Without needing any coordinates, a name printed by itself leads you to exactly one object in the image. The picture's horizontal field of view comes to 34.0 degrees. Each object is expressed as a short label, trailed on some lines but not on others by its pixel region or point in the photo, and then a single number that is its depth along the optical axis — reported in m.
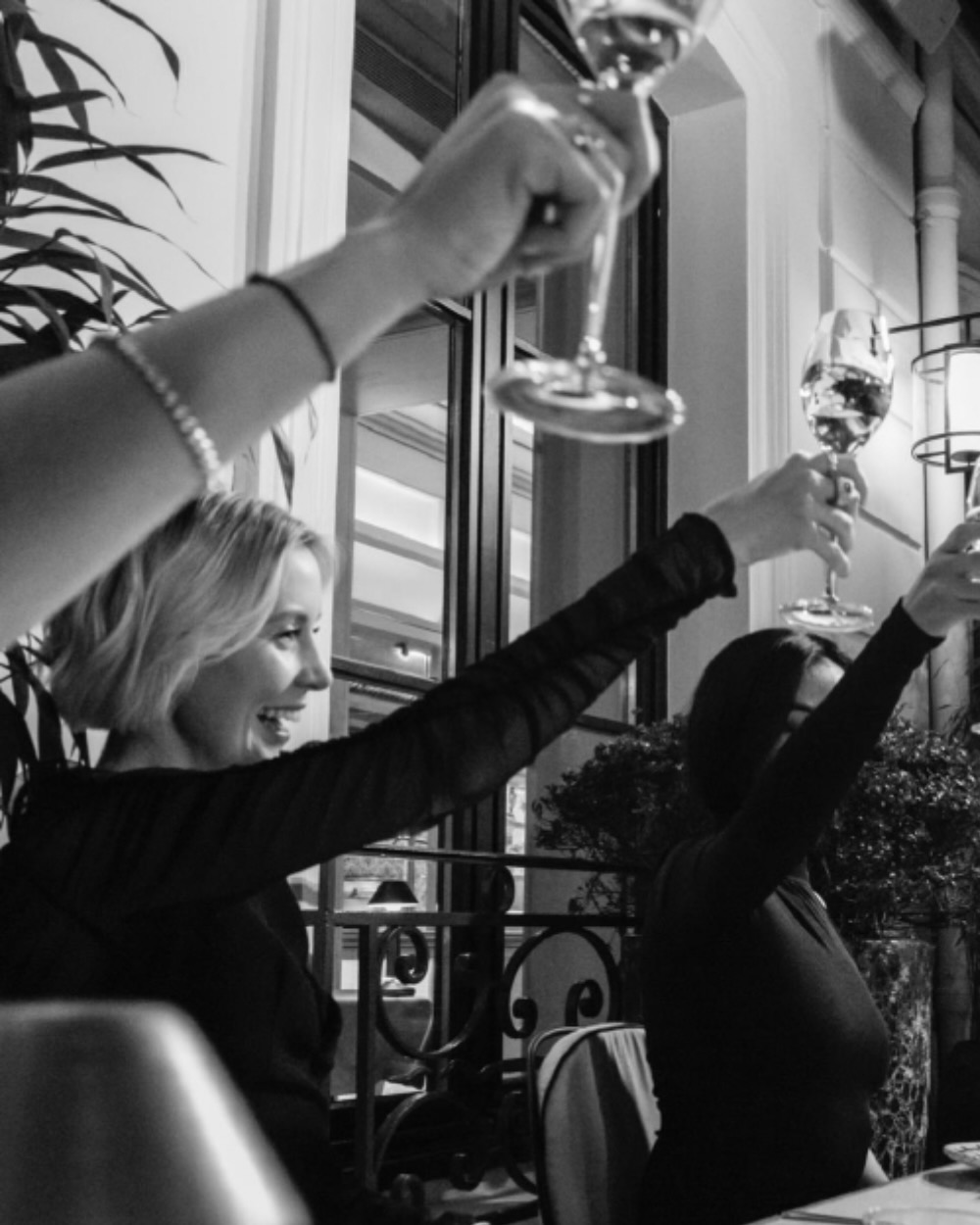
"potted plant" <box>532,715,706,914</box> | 3.03
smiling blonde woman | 1.18
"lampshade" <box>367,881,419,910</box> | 2.98
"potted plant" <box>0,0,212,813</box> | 1.38
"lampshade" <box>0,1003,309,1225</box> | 0.22
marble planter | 2.74
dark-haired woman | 1.72
